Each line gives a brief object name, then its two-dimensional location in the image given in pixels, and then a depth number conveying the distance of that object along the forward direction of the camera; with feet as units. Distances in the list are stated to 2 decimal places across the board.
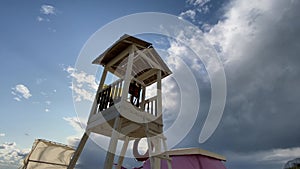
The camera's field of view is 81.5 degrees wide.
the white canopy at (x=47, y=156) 20.47
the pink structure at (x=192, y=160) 14.74
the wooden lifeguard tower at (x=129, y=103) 13.44
